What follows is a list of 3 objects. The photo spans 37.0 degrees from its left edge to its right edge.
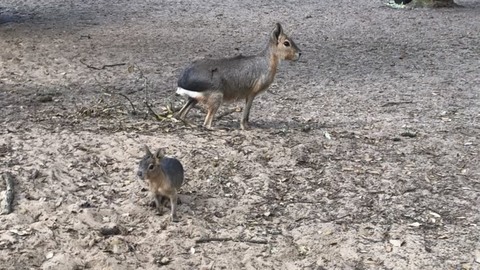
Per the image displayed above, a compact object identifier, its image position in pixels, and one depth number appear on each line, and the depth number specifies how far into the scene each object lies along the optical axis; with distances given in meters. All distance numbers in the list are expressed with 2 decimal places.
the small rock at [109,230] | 4.27
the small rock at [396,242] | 4.24
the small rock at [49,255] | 4.07
